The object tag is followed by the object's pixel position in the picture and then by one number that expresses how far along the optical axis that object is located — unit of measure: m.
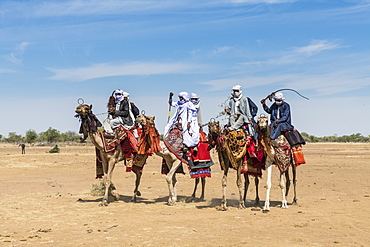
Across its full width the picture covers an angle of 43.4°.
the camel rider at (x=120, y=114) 14.18
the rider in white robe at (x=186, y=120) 13.49
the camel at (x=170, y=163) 13.46
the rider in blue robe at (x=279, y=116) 12.77
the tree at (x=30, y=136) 74.00
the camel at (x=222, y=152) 12.21
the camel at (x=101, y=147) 13.23
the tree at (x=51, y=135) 78.44
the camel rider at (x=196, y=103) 14.15
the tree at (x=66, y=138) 82.39
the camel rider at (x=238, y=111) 12.82
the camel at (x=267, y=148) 11.93
